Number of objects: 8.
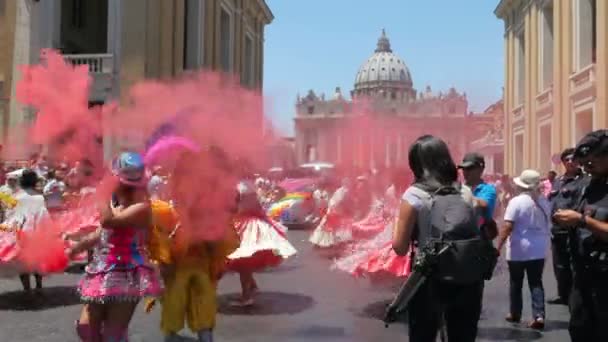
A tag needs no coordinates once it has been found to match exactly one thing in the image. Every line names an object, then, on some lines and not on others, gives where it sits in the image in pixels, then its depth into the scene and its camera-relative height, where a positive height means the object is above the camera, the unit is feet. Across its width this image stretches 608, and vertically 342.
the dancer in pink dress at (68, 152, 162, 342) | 14.49 -1.72
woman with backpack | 12.11 -1.02
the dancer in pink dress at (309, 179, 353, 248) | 40.65 -2.25
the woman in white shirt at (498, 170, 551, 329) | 22.24 -1.61
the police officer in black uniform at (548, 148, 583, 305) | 23.79 -2.09
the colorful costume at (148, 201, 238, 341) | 16.81 -2.40
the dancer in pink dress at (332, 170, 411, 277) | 23.11 -2.54
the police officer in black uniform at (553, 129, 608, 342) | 12.46 -1.09
